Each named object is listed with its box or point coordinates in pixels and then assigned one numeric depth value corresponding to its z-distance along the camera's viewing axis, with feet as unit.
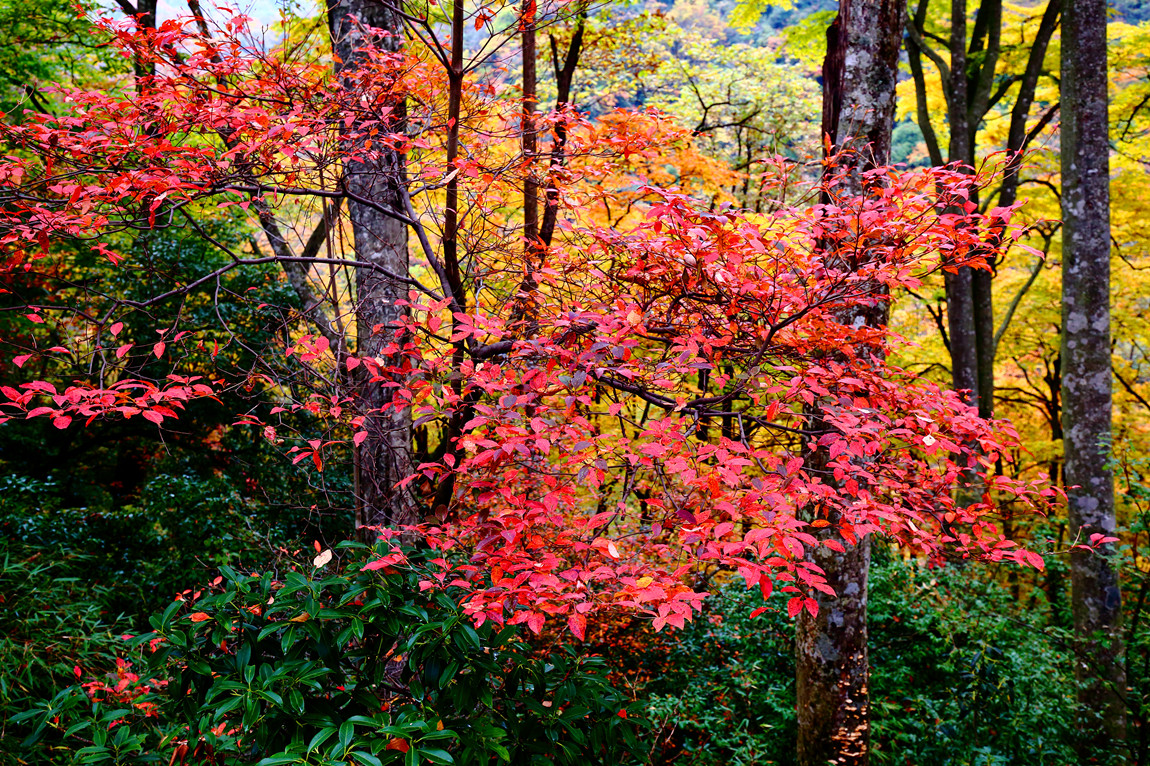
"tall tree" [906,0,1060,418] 25.64
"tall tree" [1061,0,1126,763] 14.78
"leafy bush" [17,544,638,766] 6.71
